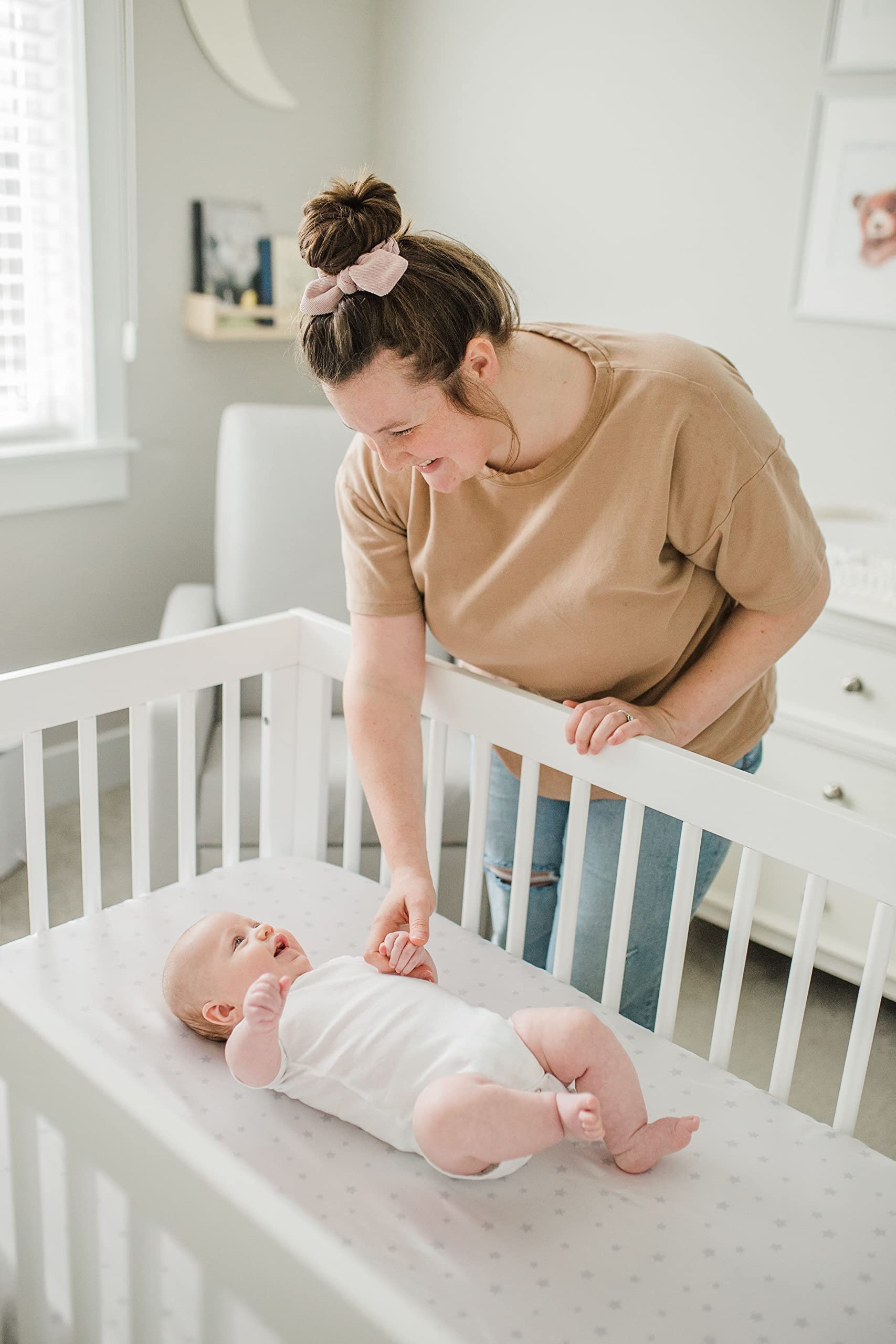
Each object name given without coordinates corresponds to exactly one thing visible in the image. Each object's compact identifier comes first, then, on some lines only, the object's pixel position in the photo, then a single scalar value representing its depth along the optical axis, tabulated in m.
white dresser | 1.90
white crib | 0.60
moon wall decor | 2.38
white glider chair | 2.31
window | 2.21
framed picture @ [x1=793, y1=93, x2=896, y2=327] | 2.01
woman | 0.99
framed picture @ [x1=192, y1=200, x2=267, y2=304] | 2.52
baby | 0.97
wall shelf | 2.49
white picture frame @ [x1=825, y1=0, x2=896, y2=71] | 1.95
